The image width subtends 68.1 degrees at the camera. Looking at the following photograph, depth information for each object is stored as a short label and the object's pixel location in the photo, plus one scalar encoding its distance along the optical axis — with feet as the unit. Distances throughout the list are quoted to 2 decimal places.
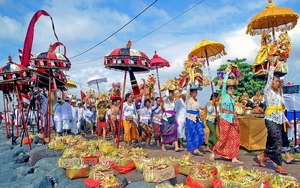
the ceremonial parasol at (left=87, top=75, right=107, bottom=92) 37.04
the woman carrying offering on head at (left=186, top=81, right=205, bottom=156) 19.41
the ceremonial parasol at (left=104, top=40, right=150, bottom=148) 19.45
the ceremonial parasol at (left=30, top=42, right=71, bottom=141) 22.31
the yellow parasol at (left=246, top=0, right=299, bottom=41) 15.43
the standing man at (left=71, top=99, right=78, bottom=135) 37.29
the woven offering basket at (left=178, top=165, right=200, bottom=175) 12.17
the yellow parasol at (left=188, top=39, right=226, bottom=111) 20.22
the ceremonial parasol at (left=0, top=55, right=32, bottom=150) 24.10
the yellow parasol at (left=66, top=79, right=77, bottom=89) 45.99
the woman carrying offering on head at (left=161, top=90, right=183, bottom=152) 22.27
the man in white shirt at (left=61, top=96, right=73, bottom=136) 34.01
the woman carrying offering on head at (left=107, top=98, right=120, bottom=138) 29.59
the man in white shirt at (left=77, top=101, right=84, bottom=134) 40.99
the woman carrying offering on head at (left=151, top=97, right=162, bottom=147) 24.62
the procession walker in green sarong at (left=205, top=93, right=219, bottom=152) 20.68
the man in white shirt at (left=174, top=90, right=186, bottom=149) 22.05
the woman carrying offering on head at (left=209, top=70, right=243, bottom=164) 16.63
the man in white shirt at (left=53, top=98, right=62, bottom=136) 34.06
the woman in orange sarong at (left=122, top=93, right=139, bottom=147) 24.28
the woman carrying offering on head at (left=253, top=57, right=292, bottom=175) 13.74
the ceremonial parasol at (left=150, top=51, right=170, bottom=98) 28.43
